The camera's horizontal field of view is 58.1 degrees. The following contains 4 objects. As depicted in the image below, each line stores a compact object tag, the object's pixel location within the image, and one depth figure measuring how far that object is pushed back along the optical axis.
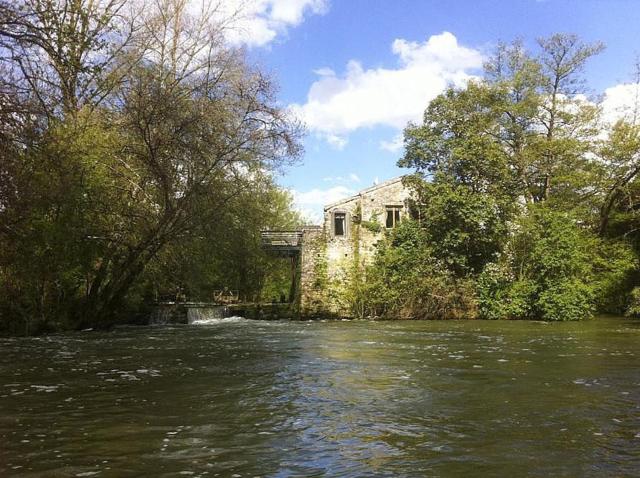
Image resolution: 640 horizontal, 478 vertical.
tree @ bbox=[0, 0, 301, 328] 18.75
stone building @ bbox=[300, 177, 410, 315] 30.80
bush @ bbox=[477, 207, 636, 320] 27.34
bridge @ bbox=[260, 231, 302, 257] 36.59
